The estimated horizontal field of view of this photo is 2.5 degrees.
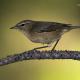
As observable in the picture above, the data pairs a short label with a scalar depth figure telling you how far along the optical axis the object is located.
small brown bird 3.25
